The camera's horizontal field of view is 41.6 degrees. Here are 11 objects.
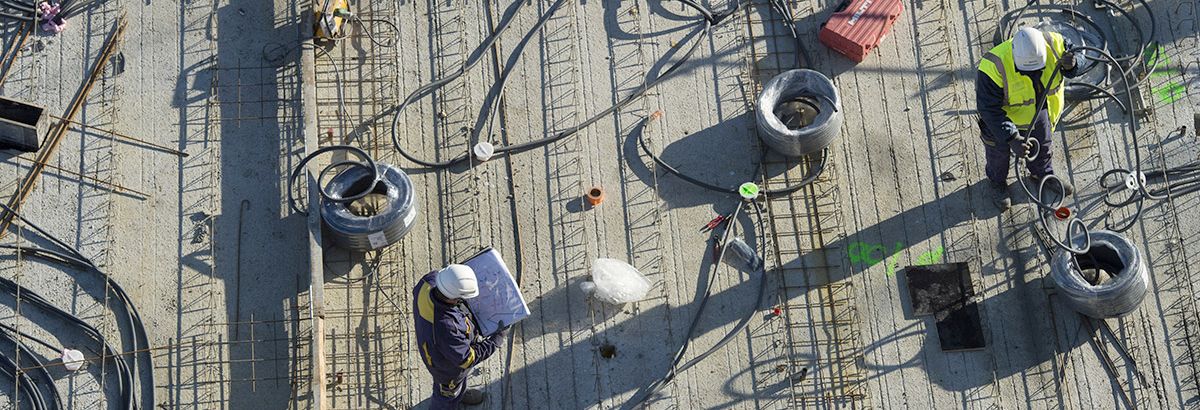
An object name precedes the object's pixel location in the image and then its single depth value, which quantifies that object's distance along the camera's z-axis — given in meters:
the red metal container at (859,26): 20.38
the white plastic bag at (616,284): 19.02
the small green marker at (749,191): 19.64
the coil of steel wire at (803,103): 19.53
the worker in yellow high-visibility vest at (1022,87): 18.12
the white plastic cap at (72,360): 18.72
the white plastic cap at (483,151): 19.72
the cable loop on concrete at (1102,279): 18.52
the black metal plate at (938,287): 19.36
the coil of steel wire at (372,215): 18.67
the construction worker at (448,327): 16.83
